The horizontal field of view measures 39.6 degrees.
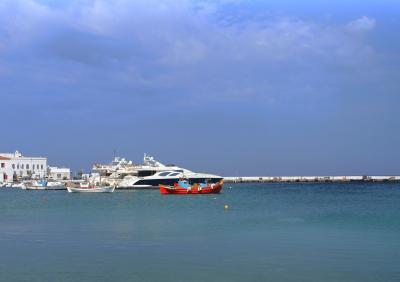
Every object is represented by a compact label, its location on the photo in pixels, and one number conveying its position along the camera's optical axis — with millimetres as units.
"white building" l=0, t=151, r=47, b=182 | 133625
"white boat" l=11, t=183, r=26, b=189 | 120500
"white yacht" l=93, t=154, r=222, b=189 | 84875
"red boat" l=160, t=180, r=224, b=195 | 70938
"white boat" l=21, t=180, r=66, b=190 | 103375
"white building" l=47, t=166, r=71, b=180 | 145375
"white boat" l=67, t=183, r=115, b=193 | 81375
